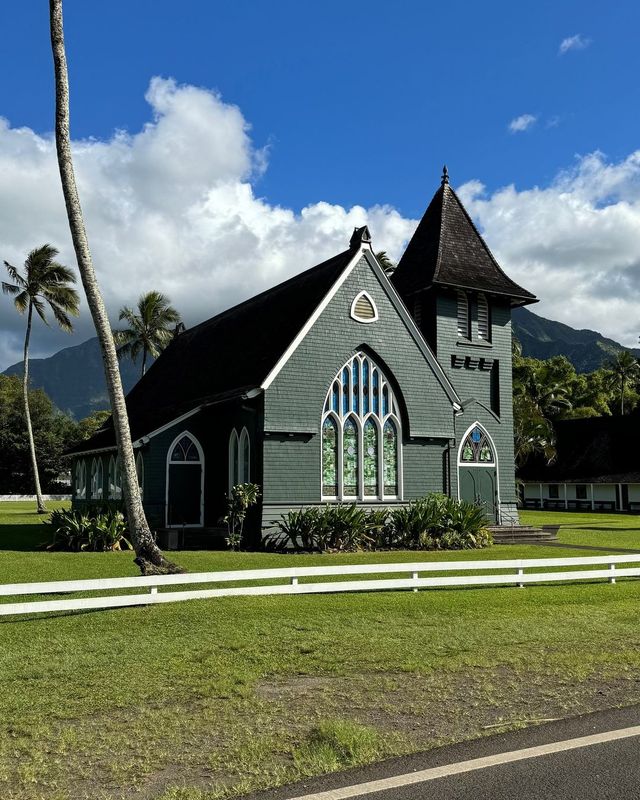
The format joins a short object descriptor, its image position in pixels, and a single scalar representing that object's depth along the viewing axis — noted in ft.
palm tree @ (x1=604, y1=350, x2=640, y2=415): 317.26
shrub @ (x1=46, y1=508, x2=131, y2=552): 74.59
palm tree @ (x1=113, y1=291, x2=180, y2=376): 192.13
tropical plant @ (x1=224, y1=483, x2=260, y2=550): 76.89
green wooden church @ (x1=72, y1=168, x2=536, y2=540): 80.48
